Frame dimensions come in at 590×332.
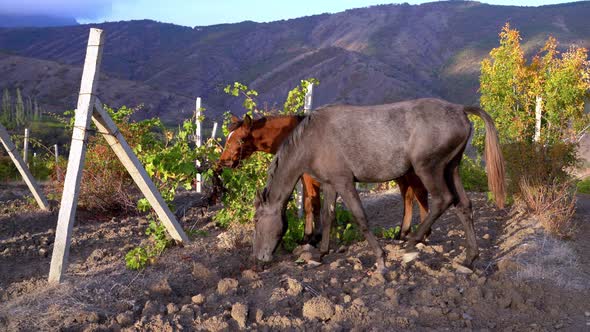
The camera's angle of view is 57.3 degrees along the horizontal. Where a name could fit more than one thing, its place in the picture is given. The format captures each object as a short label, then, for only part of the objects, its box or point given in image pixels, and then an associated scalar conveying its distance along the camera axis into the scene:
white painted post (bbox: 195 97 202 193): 7.92
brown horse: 6.50
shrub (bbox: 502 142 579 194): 9.56
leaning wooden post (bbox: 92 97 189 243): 5.44
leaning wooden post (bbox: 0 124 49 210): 8.15
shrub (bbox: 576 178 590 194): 16.46
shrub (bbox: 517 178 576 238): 7.58
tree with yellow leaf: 14.16
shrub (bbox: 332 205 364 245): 6.95
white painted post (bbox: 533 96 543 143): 12.62
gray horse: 5.61
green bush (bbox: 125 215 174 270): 5.74
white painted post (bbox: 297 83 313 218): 7.60
